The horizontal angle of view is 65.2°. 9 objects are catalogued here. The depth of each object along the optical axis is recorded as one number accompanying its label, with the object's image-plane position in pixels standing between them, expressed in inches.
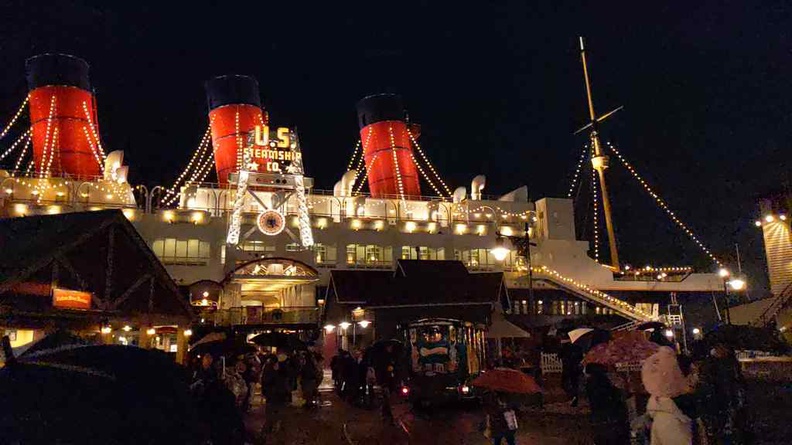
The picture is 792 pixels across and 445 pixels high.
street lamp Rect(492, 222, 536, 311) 789.7
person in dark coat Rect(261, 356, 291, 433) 483.2
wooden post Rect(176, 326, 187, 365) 622.0
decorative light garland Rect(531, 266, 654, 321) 1589.6
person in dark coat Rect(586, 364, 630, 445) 326.6
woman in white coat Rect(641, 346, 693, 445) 183.5
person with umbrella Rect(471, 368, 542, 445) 359.6
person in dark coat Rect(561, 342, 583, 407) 693.9
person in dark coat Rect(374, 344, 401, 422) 658.8
